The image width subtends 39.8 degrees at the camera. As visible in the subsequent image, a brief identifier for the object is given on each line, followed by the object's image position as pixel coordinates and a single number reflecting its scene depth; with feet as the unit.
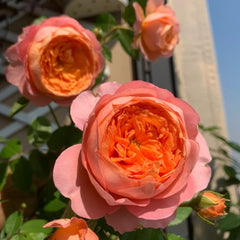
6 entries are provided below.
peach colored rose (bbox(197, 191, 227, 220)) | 0.83
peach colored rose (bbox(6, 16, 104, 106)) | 1.21
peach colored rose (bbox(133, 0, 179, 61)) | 1.46
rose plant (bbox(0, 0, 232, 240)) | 0.68
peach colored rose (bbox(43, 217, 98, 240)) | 0.72
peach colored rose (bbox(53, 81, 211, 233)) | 0.68
